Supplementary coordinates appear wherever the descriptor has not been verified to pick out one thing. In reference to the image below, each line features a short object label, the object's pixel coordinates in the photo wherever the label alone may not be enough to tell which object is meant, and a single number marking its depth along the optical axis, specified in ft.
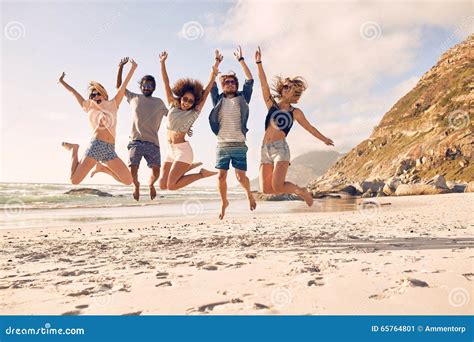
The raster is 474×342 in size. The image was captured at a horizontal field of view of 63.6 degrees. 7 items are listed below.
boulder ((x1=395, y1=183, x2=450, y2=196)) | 98.39
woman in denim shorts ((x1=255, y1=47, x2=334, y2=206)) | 18.93
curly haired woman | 17.87
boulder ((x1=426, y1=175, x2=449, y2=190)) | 99.60
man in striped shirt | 18.63
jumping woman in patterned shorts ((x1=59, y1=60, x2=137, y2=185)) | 17.72
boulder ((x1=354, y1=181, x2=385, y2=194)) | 113.40
